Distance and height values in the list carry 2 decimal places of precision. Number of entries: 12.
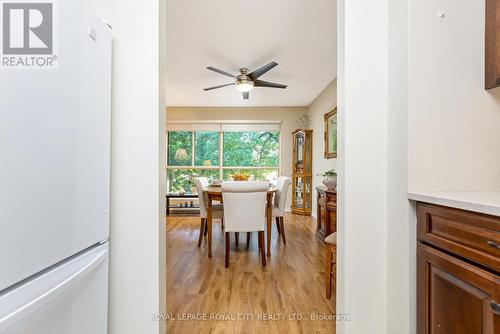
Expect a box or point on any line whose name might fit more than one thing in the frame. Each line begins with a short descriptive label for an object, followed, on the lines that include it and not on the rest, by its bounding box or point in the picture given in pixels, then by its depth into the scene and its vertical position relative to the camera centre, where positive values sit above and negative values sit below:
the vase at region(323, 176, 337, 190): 2.95 -0.20
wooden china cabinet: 5.34 -0.19
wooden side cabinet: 2.90 -0.55
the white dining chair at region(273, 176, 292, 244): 3.27 -0.55
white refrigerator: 0.63 -0.05
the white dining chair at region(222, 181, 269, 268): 2.54 -0.43
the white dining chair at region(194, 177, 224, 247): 3.07 -0.54
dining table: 2.80 -0.48
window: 5.95 +0.27
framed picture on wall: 4.05 +0.55
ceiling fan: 3.23 +1.16
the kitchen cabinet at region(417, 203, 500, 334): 0.80 -0.40
